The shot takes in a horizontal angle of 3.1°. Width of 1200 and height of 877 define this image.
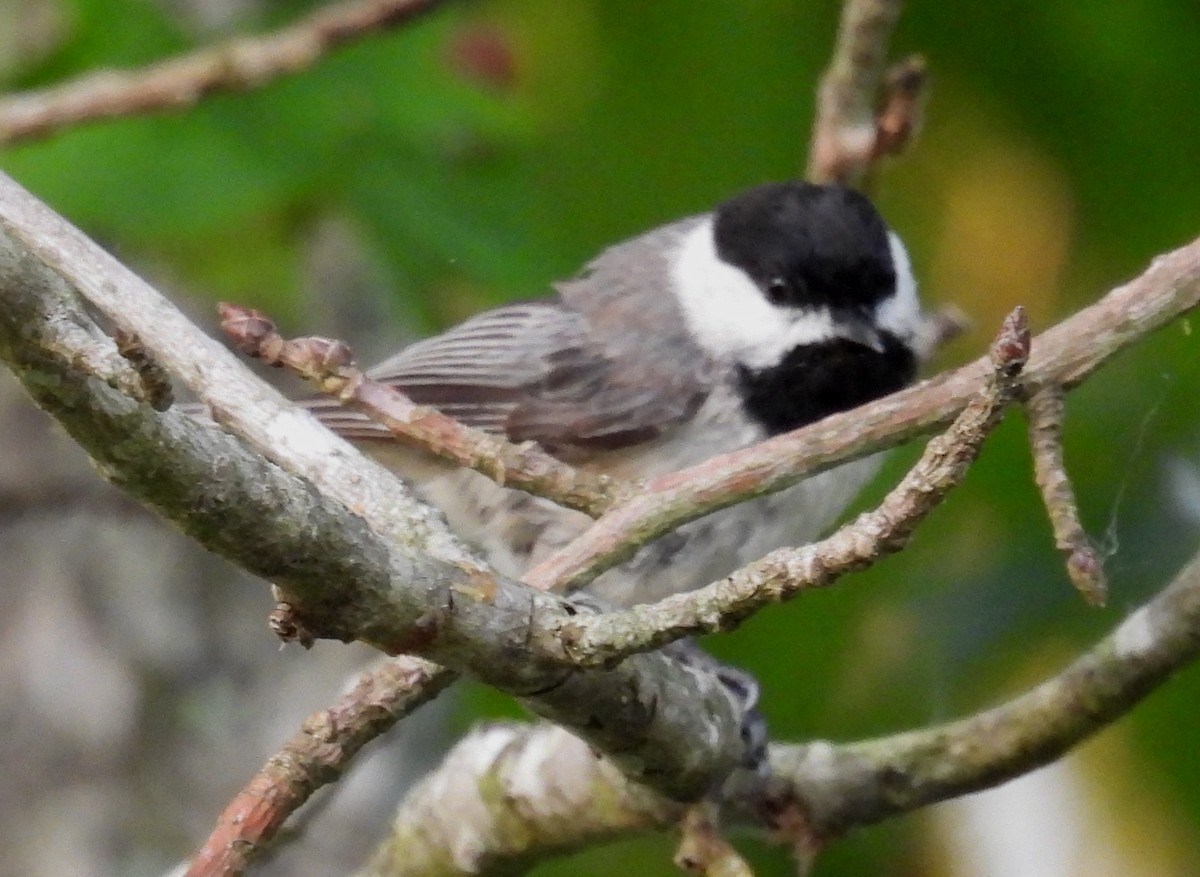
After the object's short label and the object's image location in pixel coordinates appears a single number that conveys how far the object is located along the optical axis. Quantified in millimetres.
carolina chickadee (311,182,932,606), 2279
